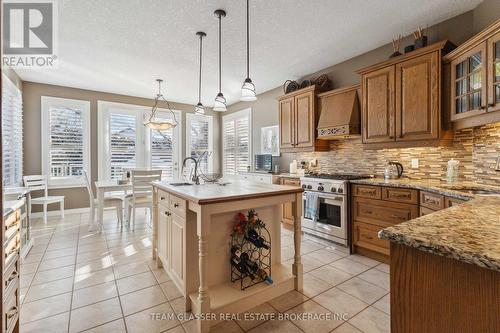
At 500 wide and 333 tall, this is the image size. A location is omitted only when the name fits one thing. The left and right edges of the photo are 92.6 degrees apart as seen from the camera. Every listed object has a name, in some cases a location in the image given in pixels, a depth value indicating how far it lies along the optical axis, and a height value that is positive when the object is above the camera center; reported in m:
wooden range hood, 3.32 +0.73
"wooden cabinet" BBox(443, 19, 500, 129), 1.92 +0.75
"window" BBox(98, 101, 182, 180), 5.38 +0.54
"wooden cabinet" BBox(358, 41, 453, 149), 2.49 +0.73
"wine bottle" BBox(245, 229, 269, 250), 2.00 -0.62
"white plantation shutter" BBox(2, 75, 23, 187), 3.59 +0.54
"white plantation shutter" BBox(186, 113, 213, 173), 6.49 +0.80
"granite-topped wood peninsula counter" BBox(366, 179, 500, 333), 0.67 -0.35
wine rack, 2.03 -0.82
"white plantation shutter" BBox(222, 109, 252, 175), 5.85 +0.61
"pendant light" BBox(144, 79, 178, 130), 4.26 +0.73
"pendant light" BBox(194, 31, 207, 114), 2.85 +1.56
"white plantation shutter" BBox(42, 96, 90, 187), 4.80 +0.53
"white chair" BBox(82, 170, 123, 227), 4.05 -0.67
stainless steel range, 3.07 -0.57
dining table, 3.88 -0.41
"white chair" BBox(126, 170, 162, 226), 4.01 -0.41
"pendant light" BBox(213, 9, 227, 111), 2.79 +0.77
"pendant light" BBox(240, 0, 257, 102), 2.34 +0.74
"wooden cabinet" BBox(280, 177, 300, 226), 3.84 -0.72
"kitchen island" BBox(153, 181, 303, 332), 1.71 -0.66
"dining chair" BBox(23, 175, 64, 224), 4.29 -0.46
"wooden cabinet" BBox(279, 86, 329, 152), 3.88 +0.74
